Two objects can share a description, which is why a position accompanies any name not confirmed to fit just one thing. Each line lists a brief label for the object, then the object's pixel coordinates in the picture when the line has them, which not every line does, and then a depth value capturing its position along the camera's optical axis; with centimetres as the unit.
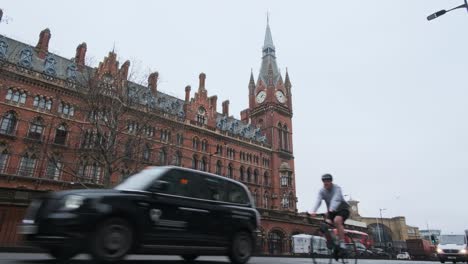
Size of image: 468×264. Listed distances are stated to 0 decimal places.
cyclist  684
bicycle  669
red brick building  3027
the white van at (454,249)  2002
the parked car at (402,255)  5159
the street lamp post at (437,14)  1320
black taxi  512
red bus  5144
